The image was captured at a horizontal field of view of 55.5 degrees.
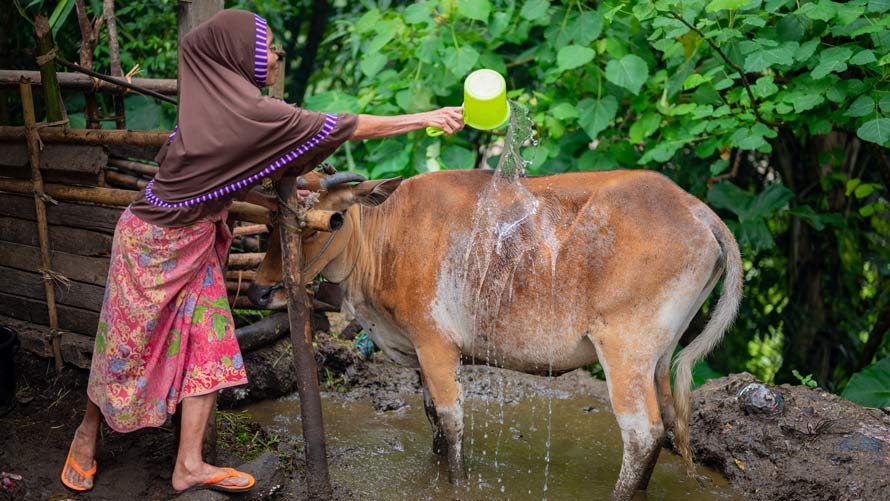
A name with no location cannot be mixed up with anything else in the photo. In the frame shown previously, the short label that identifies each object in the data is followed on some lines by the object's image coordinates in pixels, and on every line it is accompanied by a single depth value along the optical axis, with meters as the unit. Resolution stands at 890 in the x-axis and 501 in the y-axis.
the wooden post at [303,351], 3.78
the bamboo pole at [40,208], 4.50
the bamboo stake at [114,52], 4.88
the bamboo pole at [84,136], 4.34
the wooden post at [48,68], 4.40
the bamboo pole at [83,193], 4.40
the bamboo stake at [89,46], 4.70
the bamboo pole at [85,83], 4.58
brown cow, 4.07
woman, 3.34
